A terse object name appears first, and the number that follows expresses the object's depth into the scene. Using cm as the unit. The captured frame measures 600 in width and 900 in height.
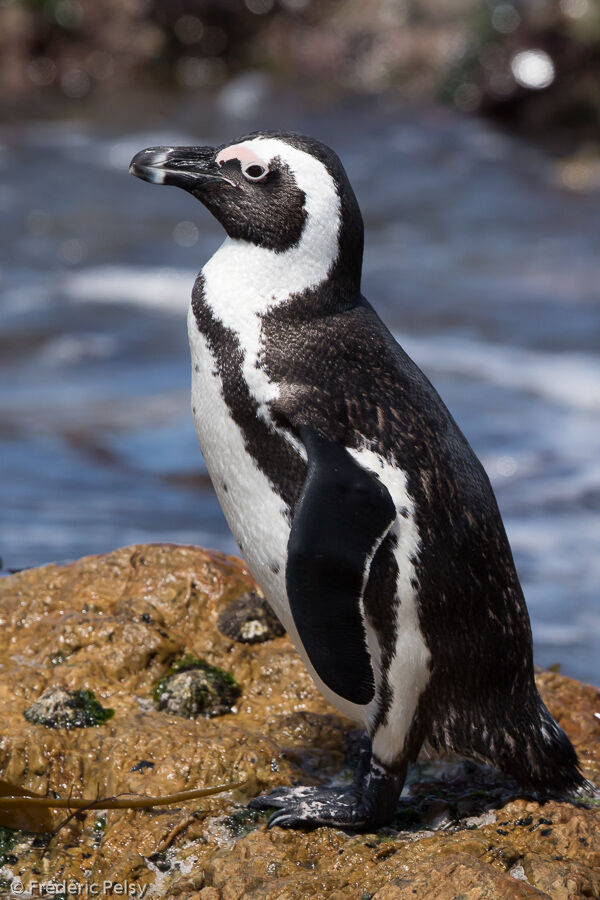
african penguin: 633
